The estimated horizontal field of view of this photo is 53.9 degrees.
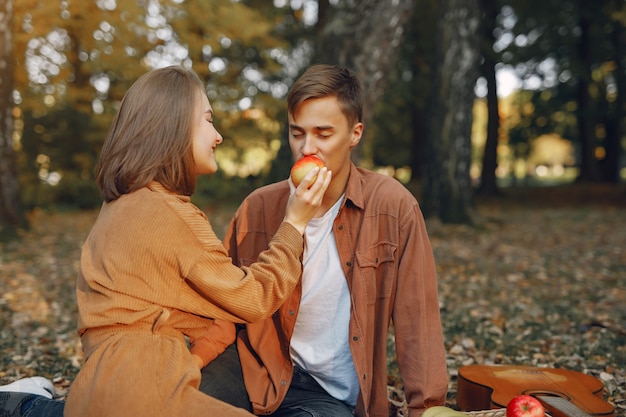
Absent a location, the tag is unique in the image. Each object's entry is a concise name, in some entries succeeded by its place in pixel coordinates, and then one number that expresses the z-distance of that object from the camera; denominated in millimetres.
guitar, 3246
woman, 2273
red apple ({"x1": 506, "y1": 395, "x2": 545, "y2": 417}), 2600
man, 2928
